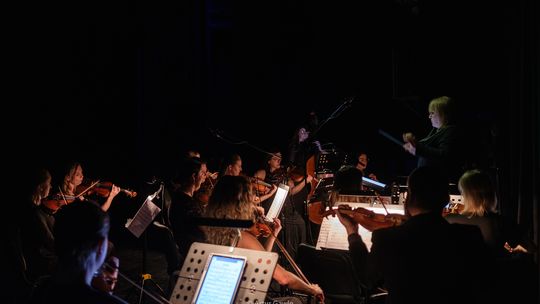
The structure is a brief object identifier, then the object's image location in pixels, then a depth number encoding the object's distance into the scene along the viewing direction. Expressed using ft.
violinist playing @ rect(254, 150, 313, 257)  19.11
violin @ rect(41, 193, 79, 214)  16.74
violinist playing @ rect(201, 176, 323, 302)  11.16
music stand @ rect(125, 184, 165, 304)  12.45
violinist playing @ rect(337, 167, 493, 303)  7.04
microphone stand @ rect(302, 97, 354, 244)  16.83
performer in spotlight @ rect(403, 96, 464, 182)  12.95
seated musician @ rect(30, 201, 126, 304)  5.27
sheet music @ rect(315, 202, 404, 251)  11.76
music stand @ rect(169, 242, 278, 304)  6.86
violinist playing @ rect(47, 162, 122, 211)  17.00
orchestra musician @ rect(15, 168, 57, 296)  12.72
